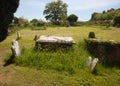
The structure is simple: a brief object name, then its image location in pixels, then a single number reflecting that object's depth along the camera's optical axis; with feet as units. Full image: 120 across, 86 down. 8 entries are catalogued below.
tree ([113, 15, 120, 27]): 61.32
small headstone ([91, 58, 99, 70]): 12.83
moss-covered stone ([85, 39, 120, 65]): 14.49
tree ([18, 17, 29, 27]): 79.44
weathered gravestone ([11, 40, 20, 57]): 14.41
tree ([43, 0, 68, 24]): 119.93
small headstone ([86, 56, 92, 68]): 13.28
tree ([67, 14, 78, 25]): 101.55
